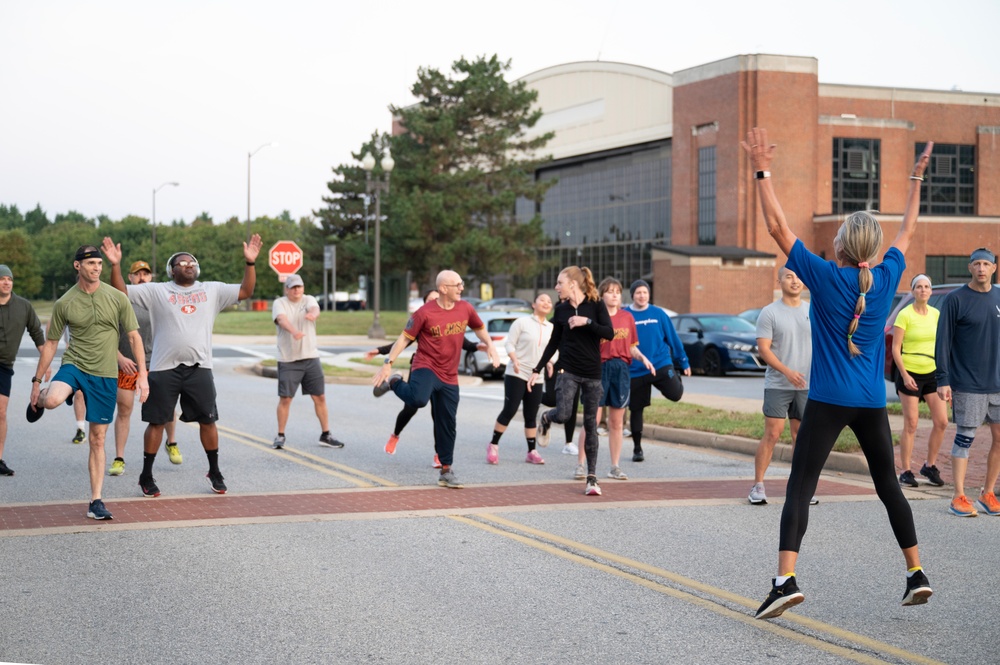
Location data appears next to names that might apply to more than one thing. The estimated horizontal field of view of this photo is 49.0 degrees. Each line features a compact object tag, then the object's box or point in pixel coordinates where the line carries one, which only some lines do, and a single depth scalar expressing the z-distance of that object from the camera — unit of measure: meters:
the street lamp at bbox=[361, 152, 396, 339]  39.69
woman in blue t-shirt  5.51
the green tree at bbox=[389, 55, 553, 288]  57.16
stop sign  39.78
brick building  58.25
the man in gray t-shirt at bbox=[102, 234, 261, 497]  9.09
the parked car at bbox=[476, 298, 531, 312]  47.56
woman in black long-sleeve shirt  9.73
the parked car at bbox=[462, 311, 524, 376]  26.27
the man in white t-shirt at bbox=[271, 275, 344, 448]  12.70
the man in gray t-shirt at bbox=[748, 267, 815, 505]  9.02
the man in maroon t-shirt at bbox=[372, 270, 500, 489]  10.06
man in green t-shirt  8.14
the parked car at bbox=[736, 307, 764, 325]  32.53
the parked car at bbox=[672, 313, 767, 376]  26.91
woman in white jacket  12.16
